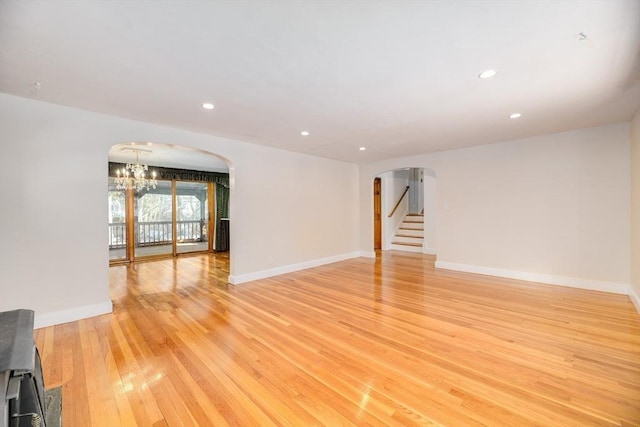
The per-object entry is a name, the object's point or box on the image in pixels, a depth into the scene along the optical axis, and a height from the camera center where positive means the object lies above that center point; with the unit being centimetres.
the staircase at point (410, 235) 788 -66
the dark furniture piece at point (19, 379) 89 -57
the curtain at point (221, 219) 804 -9
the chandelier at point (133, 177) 604 +96
